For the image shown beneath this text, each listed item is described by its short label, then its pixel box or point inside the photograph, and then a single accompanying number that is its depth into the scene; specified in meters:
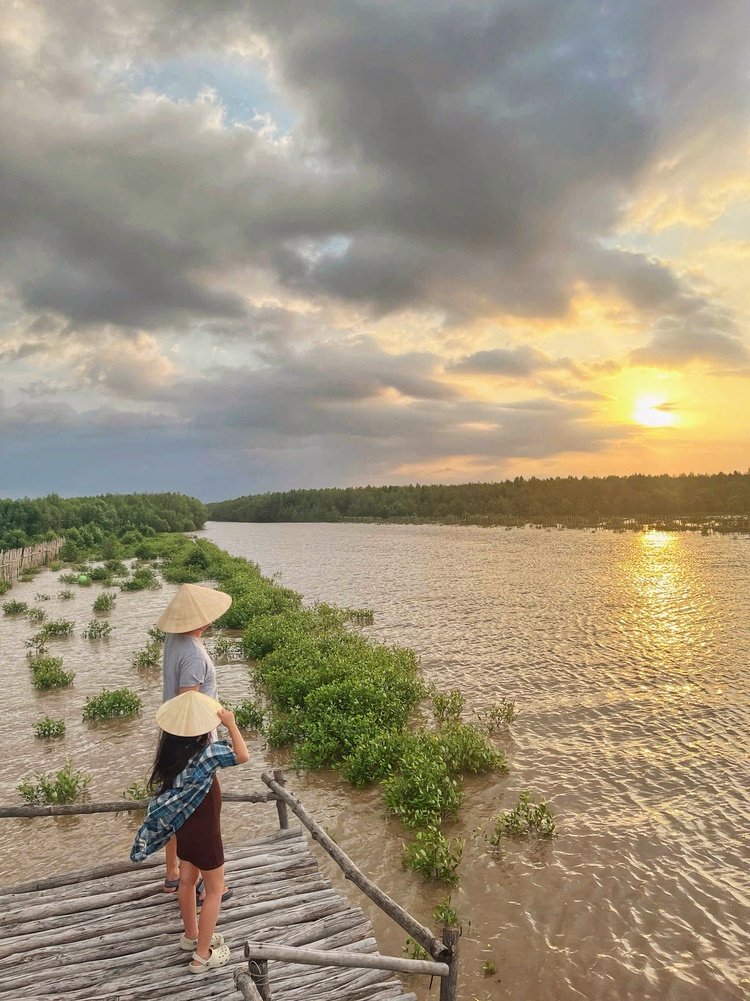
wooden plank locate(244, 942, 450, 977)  5.01
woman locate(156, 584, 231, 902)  6.83
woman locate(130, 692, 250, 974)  6.06
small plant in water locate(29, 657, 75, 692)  19.84
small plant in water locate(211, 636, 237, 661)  23.47
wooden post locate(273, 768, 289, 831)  8.97
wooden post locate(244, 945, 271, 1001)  5.13
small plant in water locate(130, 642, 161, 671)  22.16
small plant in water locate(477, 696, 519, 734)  15.77
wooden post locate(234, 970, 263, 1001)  4.89
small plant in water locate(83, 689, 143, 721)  17.09
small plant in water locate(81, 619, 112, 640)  27.19
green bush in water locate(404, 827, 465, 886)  9.65
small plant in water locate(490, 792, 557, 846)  10.88
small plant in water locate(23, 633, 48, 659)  24.59
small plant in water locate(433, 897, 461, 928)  8.56
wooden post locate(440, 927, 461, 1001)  5.51
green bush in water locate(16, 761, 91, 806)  11.95
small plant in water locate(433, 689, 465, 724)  16.24
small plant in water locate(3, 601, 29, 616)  33.53
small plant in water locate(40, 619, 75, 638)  27.72
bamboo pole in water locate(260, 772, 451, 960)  5.66
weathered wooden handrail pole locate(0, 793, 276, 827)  8.68
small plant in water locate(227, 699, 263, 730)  16.19
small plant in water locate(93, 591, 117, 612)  33.91
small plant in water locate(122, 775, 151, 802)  12.07
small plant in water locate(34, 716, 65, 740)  15.94
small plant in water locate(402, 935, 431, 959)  7.98
